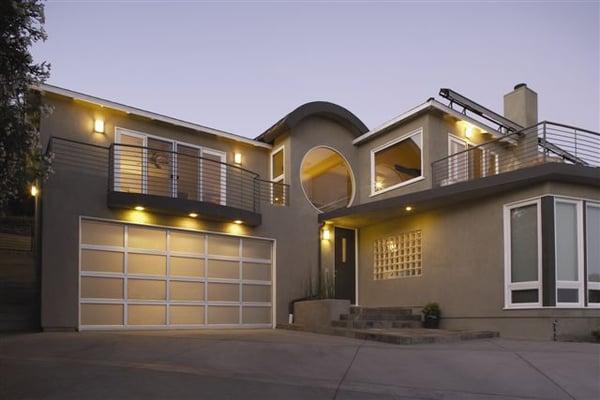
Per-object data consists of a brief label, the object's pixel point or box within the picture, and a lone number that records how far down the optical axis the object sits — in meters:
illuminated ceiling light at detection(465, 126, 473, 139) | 16.39
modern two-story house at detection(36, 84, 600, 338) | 11.26
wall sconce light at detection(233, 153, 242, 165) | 15.62
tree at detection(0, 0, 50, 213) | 6.76
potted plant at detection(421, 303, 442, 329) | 13.17
